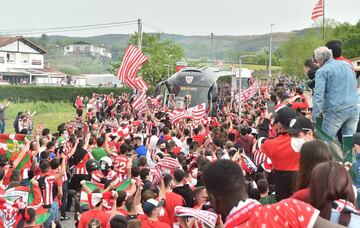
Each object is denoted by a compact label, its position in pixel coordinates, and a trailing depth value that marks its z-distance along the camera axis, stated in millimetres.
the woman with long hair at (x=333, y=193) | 3592
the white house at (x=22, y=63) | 90875
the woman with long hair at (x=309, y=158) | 4176
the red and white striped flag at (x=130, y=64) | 22219
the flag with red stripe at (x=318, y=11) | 34938
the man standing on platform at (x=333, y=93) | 7469
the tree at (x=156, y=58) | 57812
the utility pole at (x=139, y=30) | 34094
